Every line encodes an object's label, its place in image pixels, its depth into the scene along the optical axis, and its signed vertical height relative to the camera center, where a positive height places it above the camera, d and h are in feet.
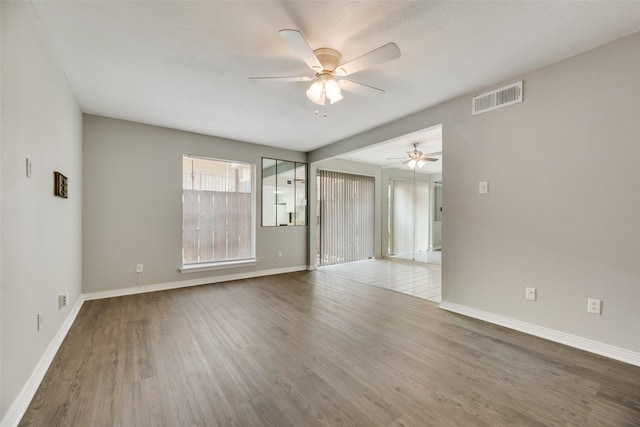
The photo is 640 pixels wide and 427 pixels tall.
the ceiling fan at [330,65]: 6.04 +3.84
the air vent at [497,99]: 8.91 +4.00
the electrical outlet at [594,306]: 7.36 -2.64
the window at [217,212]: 15.02 -0.05
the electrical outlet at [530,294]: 8.57 -2.68
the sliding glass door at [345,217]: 20.75 -0.44
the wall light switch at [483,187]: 9.71 +0.91
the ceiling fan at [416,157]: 17.26 +3.57
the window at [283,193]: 17.69 +1.30
